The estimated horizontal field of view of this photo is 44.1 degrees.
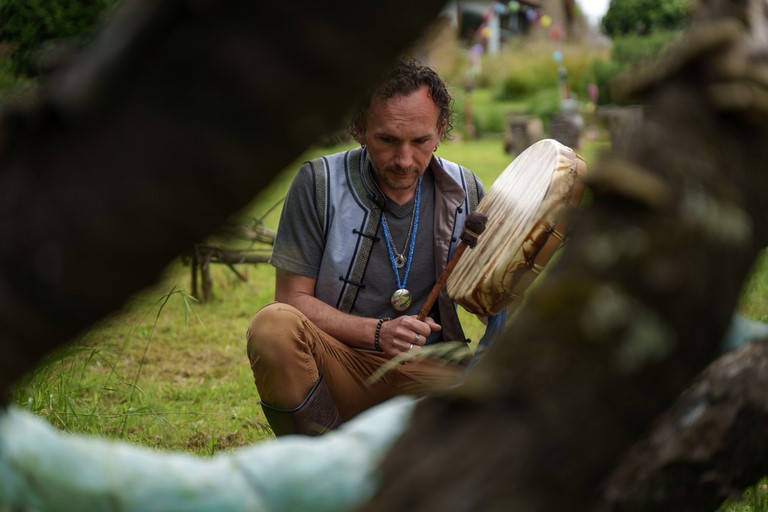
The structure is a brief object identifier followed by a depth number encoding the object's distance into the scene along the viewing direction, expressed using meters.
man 3.90
